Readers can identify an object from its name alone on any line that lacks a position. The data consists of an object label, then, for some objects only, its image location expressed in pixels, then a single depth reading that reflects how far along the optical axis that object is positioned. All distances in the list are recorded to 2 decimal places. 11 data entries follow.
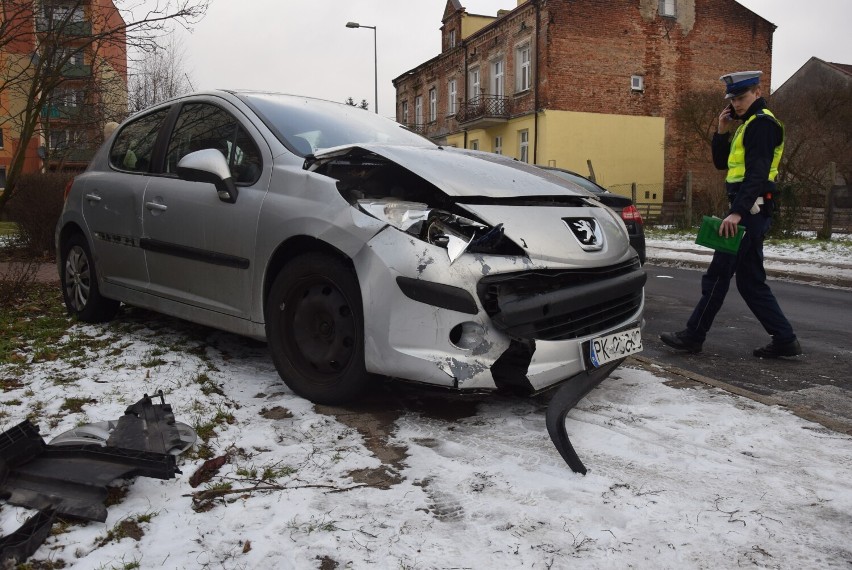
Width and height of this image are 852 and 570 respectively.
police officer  4.80
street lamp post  31.77
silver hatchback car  3.18
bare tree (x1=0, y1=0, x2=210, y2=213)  7.55
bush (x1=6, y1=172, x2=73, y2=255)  11.20
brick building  29.53
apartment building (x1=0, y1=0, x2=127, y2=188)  7.67
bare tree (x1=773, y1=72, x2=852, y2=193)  23.78
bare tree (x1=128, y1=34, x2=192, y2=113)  29.86
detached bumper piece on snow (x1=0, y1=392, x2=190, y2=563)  2.43
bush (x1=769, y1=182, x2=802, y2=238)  17.42
